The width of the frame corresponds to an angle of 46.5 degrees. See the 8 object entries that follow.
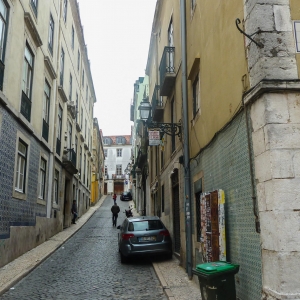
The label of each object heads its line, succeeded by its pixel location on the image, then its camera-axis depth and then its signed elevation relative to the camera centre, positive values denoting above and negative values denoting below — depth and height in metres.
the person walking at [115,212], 22.64 +0.41
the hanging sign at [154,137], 10.96 +2.50
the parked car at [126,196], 49.56 +3.07
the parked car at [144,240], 10.73 -0.66
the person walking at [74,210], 22.11 +0.54
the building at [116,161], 73.00 +12.18
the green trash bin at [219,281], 5.02 -0.91
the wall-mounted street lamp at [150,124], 10.54 +2.91
